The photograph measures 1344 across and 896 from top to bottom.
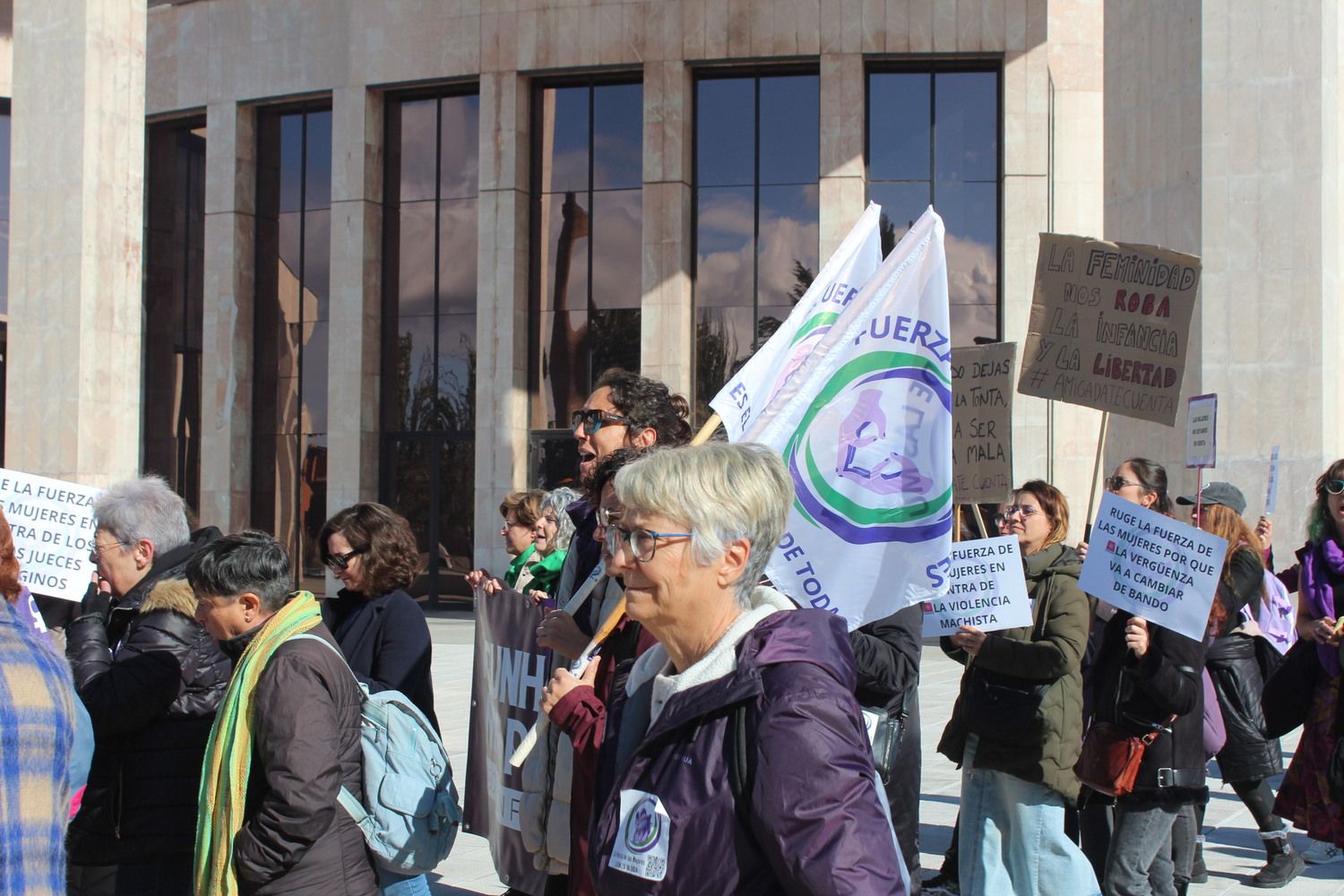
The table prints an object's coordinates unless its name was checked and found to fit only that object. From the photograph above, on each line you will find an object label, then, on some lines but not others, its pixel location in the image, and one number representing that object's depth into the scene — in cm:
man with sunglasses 402
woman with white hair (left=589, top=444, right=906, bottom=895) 216
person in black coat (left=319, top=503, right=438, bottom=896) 527
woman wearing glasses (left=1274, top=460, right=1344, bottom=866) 543
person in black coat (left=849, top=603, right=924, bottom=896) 469
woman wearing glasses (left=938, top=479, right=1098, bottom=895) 532
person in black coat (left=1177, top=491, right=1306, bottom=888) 673
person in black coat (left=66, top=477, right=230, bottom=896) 412
